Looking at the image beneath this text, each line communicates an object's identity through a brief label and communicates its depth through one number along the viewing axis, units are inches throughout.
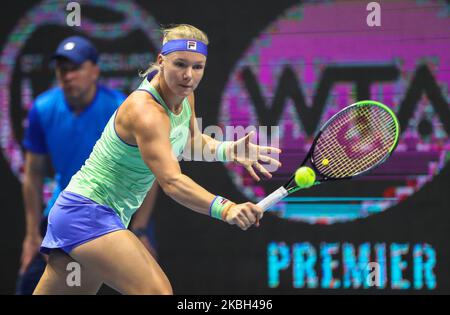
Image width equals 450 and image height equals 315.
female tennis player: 234.7
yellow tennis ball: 244.5
